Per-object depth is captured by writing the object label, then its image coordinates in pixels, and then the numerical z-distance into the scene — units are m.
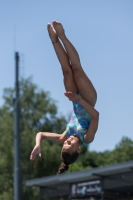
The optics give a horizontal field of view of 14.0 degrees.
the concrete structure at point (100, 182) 25.11
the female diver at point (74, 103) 8.59
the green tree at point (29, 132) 35.16
